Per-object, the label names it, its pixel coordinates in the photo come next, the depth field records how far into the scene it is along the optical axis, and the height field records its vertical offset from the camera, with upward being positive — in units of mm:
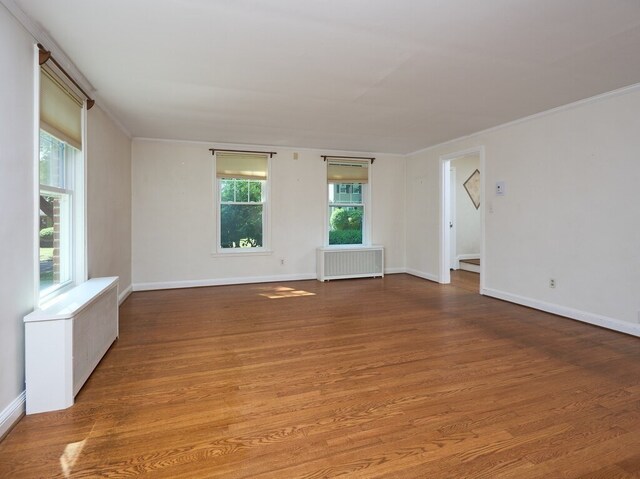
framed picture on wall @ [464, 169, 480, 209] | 7953 +1123
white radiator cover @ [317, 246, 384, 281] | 6391 -506
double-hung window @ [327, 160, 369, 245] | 6676 +662
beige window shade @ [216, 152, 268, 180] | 5906 +1203
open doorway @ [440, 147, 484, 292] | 7809 +500
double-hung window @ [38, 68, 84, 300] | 2600 +409
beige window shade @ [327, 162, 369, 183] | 6602 +1218
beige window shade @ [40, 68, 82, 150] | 2479 +990
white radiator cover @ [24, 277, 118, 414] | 2121 -759
